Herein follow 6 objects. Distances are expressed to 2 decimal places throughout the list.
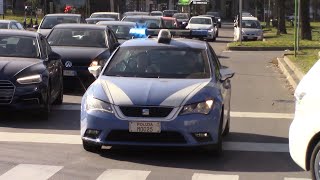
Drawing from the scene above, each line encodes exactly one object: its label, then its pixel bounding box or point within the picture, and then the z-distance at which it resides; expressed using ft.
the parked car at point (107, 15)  117.39
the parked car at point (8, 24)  75.69
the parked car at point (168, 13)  230.68
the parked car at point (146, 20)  95.03
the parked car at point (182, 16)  195.56
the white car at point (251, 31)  131.03
